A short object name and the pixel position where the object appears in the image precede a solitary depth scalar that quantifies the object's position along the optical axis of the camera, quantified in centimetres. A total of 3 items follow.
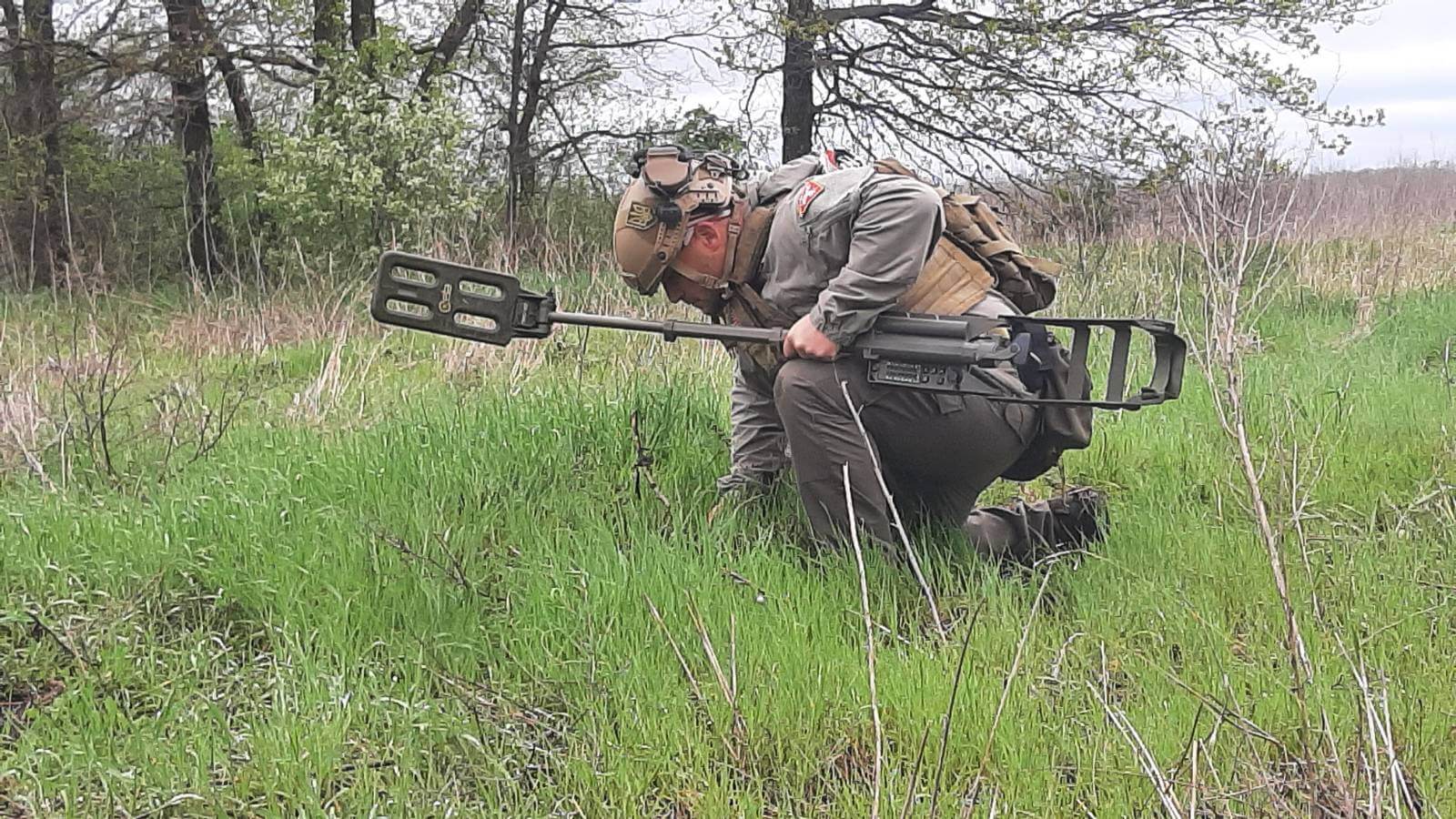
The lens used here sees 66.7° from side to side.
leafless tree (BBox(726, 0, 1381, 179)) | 1123
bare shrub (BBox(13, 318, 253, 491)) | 406
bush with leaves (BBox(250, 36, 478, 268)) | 1168
